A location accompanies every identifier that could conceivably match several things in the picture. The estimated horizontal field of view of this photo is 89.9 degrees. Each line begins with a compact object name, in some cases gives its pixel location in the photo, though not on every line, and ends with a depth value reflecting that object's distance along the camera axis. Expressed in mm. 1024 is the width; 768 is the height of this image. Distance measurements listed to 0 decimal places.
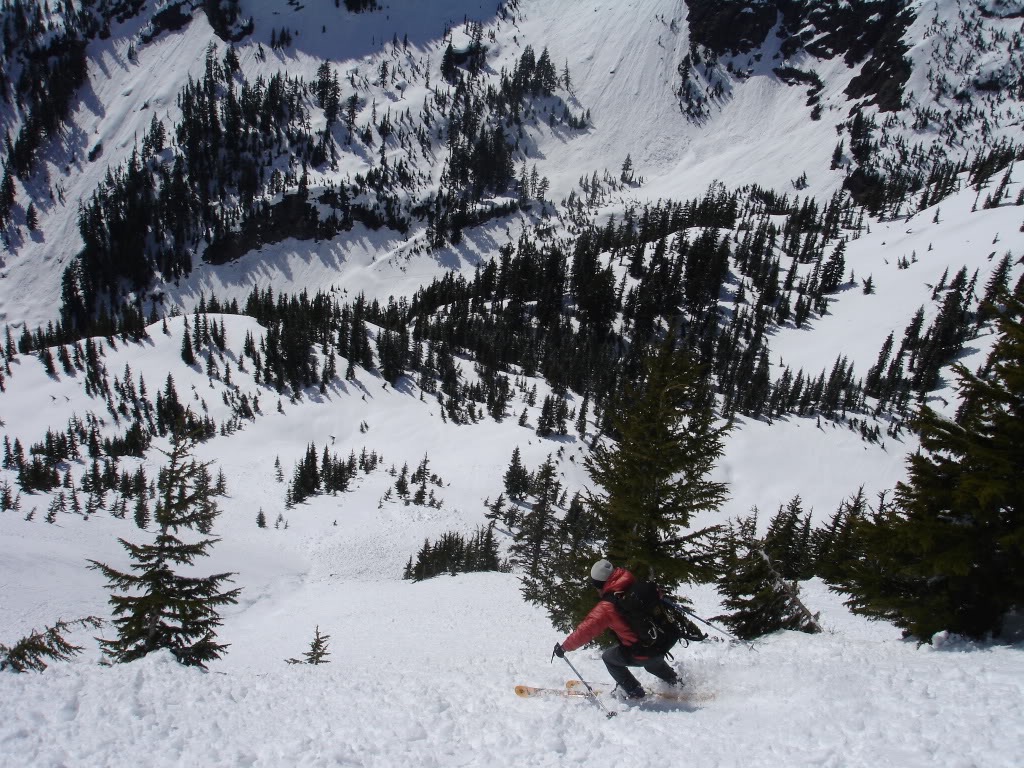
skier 7691
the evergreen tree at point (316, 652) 17716
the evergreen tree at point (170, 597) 12258
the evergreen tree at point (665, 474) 11883
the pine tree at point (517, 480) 62750
